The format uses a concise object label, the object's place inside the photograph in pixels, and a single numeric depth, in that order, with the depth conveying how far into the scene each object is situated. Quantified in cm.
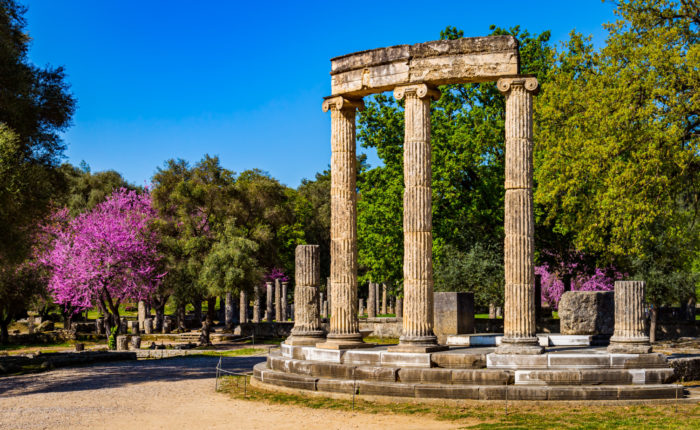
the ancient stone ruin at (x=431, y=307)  1527
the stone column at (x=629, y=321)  1627
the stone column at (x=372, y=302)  4662
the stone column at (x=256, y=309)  4641
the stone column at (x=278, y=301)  4878
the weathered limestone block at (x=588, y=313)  2066
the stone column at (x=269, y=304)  4912
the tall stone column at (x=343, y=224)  1872
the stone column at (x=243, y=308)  4538
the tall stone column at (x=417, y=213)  1731
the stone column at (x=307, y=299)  1959
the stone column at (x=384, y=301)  5518
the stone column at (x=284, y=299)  4668
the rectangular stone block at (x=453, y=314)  2184
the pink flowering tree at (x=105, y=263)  3662
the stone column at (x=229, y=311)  4039
